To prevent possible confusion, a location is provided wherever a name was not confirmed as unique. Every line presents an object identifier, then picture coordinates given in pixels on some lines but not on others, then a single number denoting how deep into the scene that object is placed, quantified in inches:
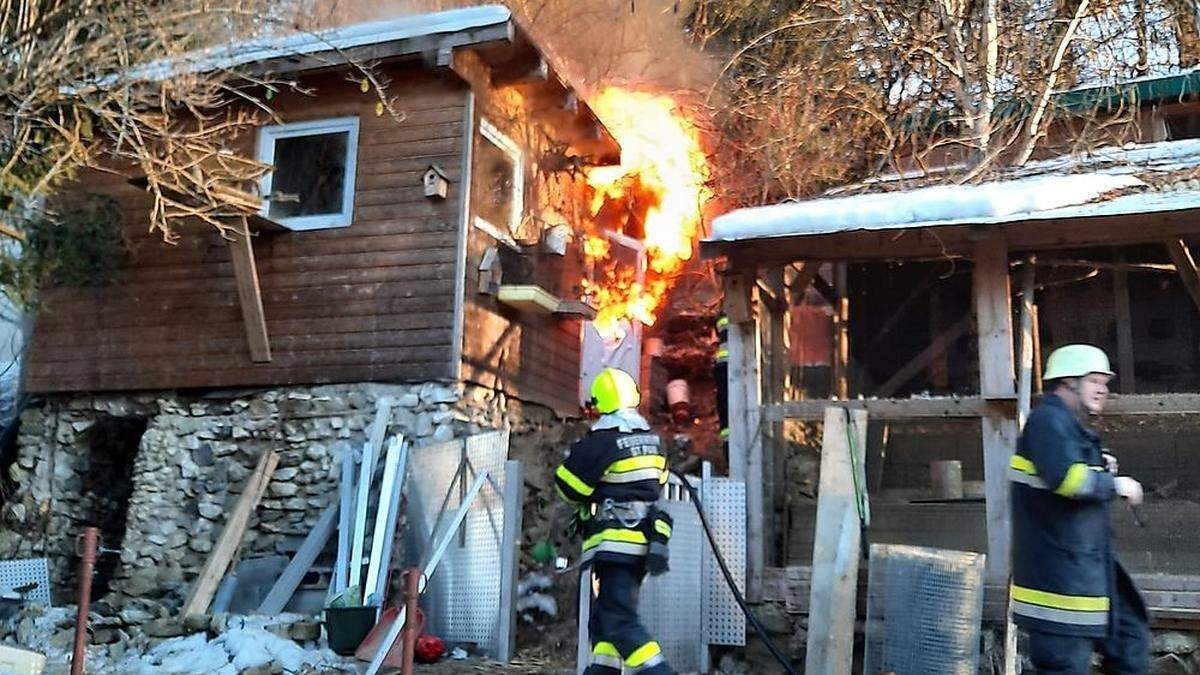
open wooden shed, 279.1
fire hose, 281.6
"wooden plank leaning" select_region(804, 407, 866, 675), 268.2
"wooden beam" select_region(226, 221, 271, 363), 422.0
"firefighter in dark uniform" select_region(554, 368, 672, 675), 228.5
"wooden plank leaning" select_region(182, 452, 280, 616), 384.2
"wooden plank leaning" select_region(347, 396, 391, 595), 359.9
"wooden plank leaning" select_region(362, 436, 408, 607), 348.2
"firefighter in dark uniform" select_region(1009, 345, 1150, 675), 172.7
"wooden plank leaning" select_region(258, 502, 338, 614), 373.4
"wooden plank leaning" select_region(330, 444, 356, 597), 364.5
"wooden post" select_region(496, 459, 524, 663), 322.3
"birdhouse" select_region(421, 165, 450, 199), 415.5
